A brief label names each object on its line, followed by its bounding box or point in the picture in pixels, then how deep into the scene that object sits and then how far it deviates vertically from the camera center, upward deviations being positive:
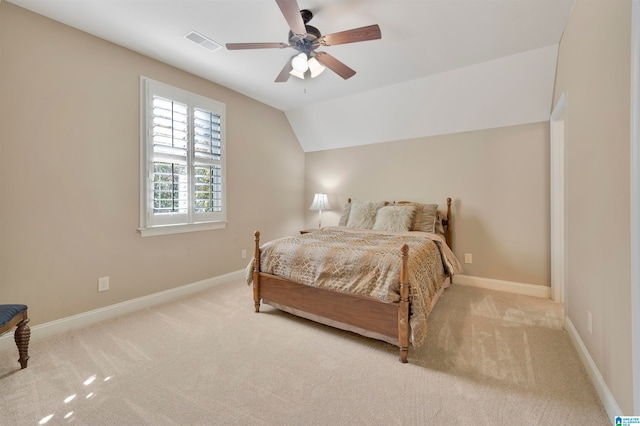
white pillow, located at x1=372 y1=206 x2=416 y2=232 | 3.50 -0.09
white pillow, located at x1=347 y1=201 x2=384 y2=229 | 3.87 -0.03
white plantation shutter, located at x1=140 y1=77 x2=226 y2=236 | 2.89 +0.60
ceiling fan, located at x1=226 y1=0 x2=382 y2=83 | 1.87 +1.32
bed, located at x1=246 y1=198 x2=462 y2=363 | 1.96 -0.57
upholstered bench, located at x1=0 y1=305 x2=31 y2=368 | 1.73 -0.75
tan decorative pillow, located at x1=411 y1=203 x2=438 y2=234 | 3.52 -0.09
